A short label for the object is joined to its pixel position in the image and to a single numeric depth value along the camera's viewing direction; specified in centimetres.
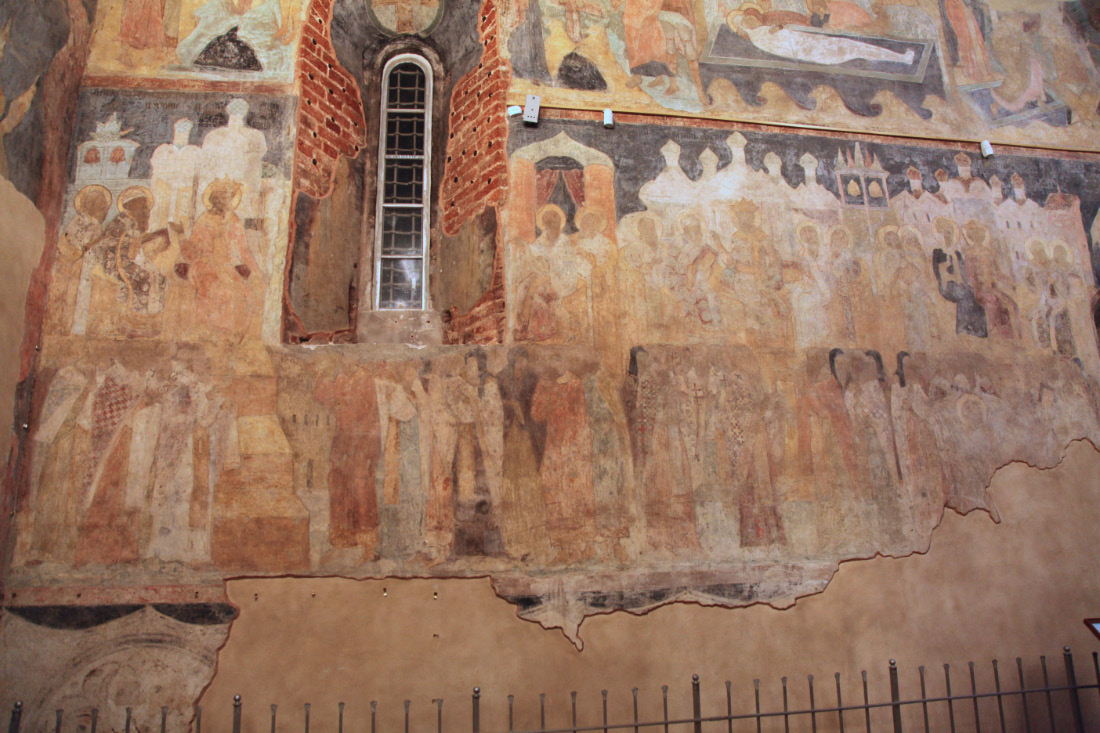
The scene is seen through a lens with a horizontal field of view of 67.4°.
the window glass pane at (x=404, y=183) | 664
